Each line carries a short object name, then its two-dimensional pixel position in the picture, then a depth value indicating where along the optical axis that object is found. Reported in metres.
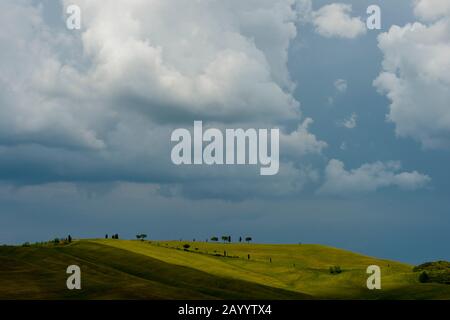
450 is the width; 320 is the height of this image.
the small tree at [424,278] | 117.75
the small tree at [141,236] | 193.25
